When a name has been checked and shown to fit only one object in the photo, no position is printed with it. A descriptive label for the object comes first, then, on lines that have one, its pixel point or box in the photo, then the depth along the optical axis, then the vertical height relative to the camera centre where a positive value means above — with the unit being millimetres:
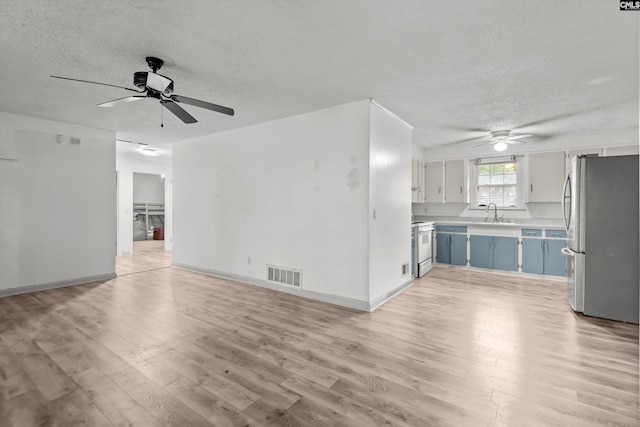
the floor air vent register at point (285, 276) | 4379 -962
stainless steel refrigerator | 3375 -281
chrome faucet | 6222 +17
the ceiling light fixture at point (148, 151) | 6772 +1409
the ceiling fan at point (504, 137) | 5122 +1309
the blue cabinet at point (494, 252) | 5602 -763
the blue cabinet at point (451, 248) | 6086 -743
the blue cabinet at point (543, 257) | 5207 -784
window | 6125 +611
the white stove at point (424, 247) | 5375 -657
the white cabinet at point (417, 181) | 6231 +681
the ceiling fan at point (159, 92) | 2506 +1090
